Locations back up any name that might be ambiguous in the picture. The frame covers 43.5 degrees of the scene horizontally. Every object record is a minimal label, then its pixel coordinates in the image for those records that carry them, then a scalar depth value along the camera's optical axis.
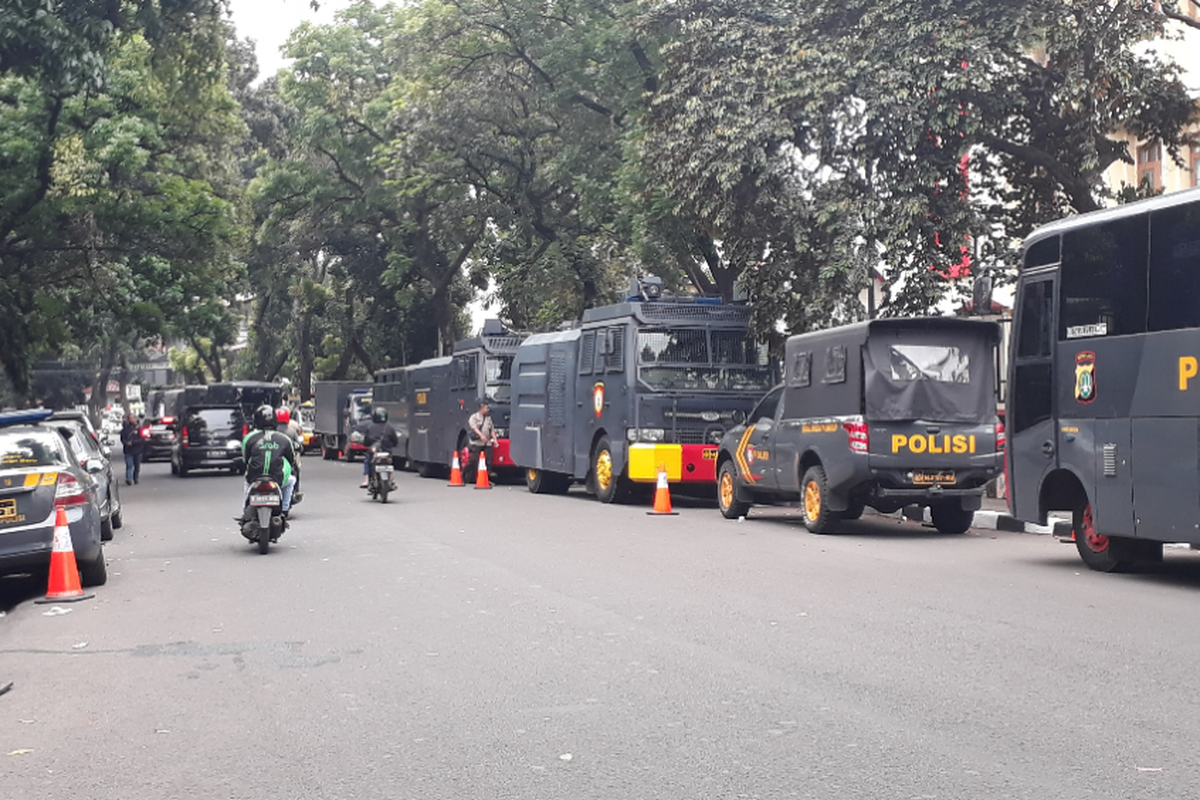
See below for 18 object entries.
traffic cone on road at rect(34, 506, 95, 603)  12.66
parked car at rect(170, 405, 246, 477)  36.38
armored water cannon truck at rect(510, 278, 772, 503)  23.16
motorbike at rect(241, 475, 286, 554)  16.27
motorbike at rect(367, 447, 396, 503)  25.12
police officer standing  31.41
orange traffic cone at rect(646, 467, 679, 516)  21.61
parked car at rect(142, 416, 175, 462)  47.34
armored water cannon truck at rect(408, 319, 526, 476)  32.88
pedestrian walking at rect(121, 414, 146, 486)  34.19
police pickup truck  17.48
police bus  12.38
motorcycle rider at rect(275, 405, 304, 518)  17.98
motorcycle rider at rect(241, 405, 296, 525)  16.83
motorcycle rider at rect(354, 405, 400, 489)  25.45
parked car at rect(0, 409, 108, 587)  12.83
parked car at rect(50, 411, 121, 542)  18.05
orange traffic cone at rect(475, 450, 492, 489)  30.20
